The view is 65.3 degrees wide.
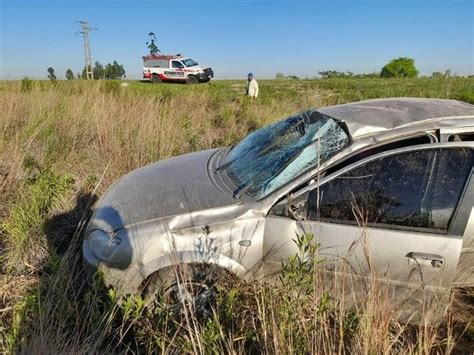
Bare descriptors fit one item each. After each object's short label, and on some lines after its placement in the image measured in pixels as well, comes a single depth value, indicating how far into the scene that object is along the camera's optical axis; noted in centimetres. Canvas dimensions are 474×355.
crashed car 238
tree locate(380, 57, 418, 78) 8025
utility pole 3836
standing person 1417
